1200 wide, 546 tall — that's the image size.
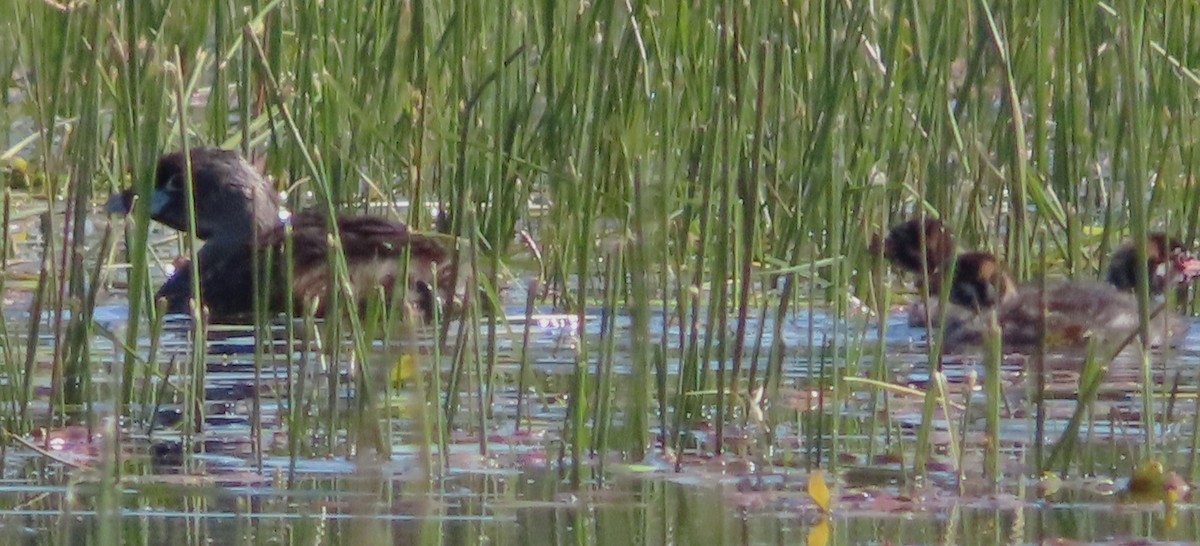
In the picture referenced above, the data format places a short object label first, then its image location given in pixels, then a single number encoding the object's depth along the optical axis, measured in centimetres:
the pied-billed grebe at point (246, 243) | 1169
